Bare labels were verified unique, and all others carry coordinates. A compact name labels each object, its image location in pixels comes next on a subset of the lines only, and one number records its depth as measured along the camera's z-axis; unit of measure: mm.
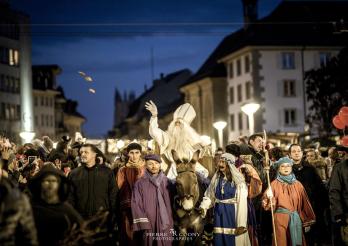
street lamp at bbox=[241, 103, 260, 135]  16861
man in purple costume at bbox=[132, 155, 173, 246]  12117
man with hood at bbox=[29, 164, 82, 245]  7934
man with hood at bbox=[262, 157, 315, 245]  13047
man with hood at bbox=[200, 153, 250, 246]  12727
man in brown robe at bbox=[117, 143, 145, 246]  13203
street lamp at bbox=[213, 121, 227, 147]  25250
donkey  11984
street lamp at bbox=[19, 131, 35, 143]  27875
